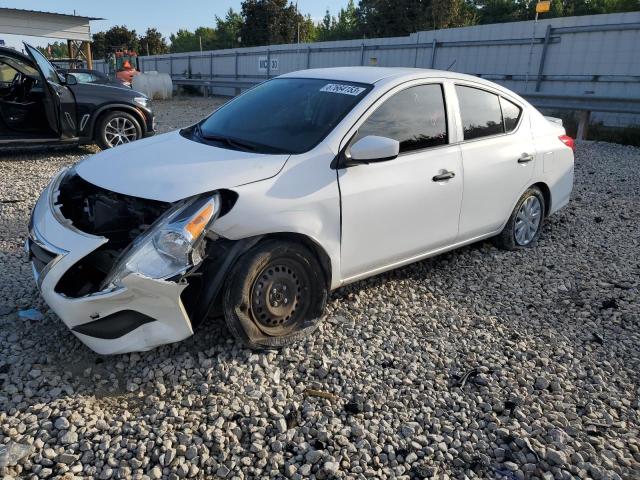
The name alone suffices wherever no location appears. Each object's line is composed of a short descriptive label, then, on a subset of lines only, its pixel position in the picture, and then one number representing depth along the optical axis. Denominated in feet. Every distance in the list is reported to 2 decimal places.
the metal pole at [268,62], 83.73
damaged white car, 9.29
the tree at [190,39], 245.39
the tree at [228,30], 203.41
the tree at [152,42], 232.32
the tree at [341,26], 160.56
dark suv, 26.55
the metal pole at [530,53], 48.15
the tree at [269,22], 171.83
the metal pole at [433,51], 57.98
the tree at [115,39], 227.81
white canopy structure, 73.36
